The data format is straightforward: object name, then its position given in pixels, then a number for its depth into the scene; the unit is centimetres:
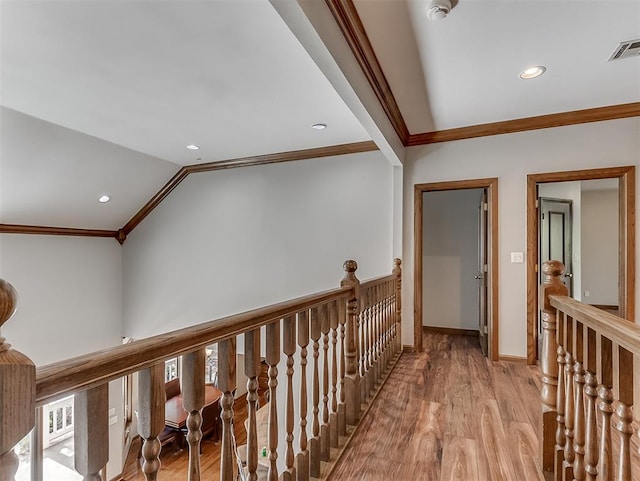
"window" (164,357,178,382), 668
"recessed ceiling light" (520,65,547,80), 245
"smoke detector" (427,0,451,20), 178
